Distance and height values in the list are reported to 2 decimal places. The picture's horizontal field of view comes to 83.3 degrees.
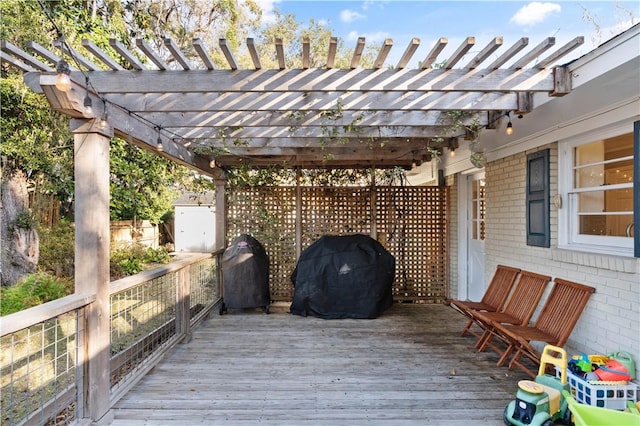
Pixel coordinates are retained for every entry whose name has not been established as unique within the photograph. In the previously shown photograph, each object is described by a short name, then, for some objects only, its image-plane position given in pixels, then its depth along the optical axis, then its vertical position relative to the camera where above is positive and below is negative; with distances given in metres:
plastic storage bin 2.47 -1.28
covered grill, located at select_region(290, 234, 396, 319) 5.07 -1.02
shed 16.23 -0.84
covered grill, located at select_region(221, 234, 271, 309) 5.30 -1.01
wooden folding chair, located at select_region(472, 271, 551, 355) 3.58 -1.04
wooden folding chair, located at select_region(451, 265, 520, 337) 4.11 -1.01
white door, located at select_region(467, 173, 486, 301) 5.36 -0.42
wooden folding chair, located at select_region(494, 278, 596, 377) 3.04 -1.02
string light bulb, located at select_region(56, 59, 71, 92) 2.11 +0.78
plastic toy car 2.37 -1.31
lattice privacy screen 6.16 -0.22
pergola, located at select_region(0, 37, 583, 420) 2.43 +0.93
